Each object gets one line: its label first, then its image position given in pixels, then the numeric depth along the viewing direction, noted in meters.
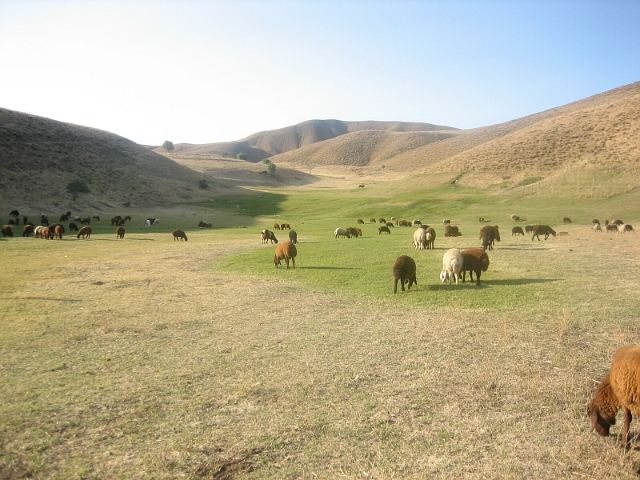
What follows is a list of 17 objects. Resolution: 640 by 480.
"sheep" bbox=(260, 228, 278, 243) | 36.12
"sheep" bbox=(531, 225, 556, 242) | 34.36
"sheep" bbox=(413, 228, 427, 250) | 28.94
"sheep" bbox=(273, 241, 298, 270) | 23.67
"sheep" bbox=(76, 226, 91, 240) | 39.97
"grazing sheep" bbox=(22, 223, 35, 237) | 41.11
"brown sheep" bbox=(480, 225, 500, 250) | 27.08
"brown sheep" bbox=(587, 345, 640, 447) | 6.44
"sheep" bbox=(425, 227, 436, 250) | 29.08
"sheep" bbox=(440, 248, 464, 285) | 17.83
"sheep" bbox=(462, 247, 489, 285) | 17.86
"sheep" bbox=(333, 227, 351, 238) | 39.46
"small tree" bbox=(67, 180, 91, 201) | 73.75
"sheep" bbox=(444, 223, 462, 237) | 36.44
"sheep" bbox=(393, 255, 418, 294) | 17.14
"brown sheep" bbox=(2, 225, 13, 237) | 39.44
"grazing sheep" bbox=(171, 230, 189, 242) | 38.81
